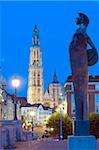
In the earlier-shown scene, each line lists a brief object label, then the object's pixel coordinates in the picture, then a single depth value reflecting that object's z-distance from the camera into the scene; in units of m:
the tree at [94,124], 64.19
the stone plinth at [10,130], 28.62
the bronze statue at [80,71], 18.67
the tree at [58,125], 67.75
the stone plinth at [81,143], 17.59
